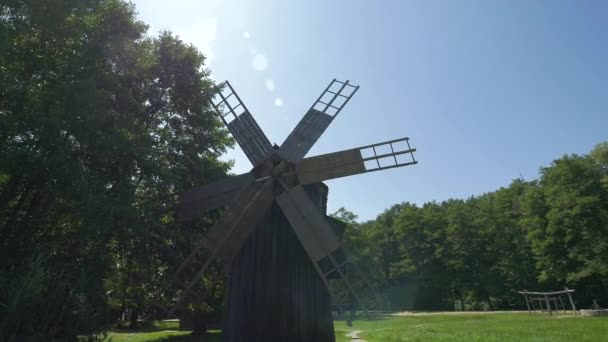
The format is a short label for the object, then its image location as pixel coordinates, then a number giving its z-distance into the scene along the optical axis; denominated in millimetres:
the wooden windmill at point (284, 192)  12117
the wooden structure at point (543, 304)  48828
